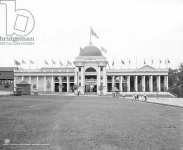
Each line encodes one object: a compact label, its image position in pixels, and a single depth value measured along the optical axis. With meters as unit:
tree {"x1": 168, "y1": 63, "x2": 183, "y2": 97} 77.97
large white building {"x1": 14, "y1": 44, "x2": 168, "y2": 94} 100.00
